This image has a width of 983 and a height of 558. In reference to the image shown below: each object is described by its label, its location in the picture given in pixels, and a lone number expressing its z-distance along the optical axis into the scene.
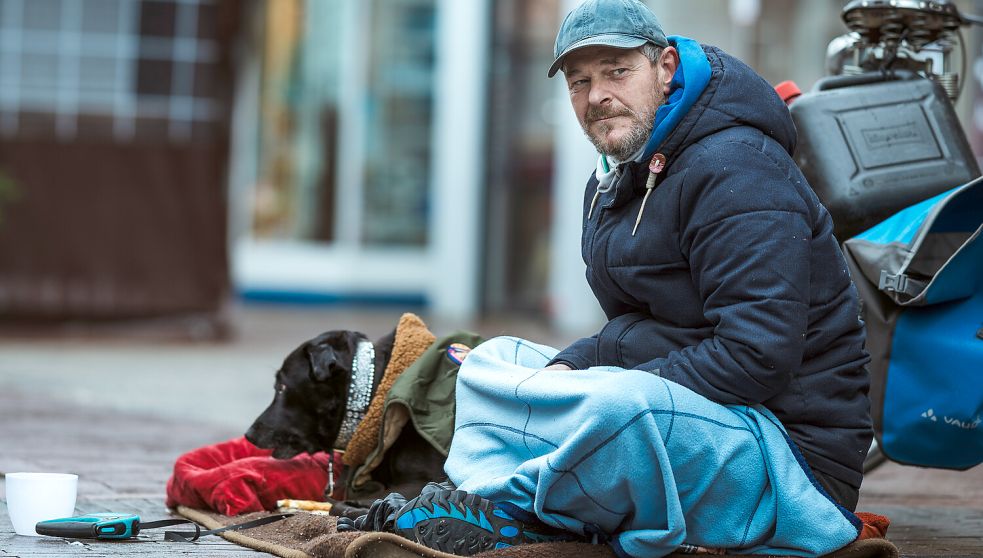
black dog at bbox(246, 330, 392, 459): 7.57
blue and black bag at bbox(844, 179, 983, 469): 6.48
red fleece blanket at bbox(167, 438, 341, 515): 7.51
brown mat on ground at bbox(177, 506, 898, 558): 5.66
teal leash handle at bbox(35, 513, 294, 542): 6.48
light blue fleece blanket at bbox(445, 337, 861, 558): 5.50
